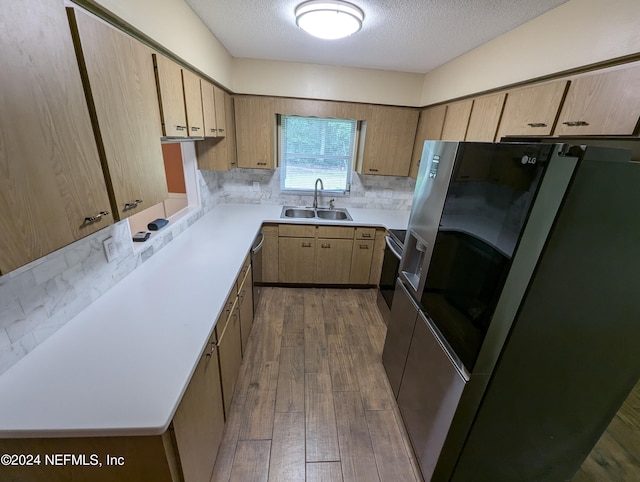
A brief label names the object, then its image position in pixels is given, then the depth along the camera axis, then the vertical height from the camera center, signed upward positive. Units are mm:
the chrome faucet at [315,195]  3332 -647
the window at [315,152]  3290 -120
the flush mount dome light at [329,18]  1563 +719
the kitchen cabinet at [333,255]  3002 -1232
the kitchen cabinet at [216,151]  2645 -164
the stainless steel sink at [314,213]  3357 -861
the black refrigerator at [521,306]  886 -580
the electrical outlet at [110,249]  1412 -630
